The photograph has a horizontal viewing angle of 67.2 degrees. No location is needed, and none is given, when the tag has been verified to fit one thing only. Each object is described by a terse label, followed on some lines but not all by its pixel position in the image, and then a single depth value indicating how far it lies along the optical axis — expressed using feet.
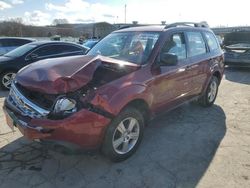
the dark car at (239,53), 25.52
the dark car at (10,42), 27.63
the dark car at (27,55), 18.42
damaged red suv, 7.15
